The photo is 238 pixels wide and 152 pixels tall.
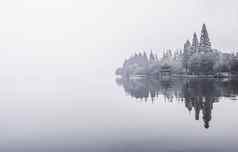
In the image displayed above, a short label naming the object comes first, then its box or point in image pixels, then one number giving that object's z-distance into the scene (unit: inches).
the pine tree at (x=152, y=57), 6519.7
